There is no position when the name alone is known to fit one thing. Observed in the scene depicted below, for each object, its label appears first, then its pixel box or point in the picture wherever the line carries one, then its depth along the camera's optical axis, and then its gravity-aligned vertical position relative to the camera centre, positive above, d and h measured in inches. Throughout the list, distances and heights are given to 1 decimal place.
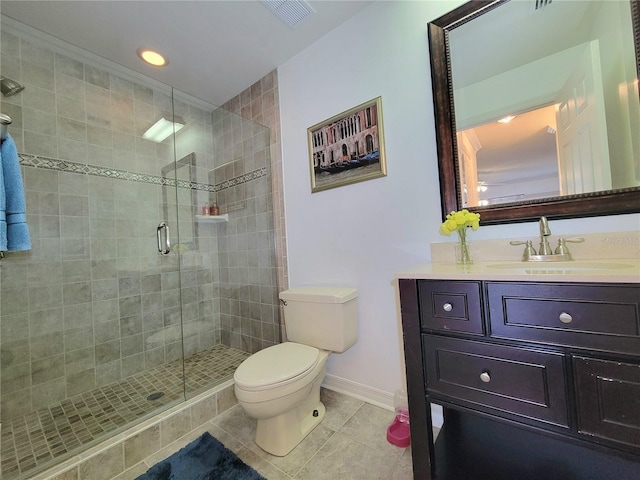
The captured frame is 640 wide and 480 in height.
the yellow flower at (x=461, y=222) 45.4 +2.5
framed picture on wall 60.9 +24.3
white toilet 46.8 -23.0
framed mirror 38.7 +21.1
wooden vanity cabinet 26.5 -16.3
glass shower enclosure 62.2 +0.7
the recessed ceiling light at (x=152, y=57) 71.9 +56.5
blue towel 38.4 +9.7
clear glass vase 46.8 -3.0
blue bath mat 45.4 -38.6
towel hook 35.4 +19.7
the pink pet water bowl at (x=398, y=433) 49.1 -37.3
